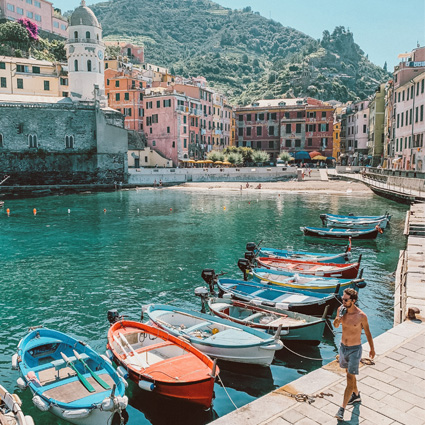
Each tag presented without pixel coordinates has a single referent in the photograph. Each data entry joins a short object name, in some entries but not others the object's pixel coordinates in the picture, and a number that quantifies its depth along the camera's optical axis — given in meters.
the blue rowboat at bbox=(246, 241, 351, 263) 22.58
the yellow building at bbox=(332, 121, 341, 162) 97.81
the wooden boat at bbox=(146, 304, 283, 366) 11.70
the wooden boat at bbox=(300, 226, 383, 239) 31.31
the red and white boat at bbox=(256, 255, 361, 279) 19.61
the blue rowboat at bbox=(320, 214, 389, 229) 34.09
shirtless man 7.78
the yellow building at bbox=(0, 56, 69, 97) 75.31
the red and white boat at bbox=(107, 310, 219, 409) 10.02
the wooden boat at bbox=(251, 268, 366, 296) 16.98
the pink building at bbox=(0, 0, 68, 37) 95.50
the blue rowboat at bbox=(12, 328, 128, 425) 9.01
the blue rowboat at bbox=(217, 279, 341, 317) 14.98
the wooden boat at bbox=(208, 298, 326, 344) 13.20
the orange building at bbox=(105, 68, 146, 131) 82.06
